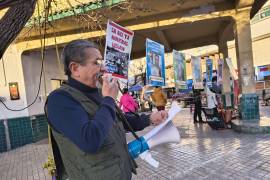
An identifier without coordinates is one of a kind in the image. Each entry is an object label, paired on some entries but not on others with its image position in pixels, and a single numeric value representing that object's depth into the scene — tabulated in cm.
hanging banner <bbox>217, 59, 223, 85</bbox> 1042
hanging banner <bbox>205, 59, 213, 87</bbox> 1154
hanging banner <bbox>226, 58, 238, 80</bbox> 949
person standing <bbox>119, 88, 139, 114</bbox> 891
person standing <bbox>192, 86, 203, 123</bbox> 1066
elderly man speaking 145
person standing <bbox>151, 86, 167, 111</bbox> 1031
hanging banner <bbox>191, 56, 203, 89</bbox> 1075
